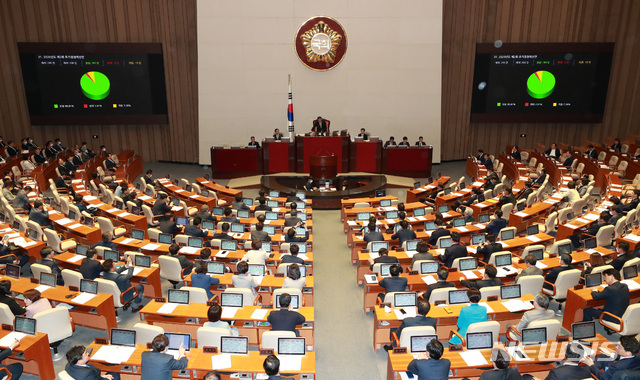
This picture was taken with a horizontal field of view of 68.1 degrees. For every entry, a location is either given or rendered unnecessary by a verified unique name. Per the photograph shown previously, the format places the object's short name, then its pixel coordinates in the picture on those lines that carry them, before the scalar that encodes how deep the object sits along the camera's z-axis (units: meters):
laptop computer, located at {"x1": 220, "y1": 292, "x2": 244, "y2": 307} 8.23
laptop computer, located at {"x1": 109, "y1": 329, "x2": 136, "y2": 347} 6.94
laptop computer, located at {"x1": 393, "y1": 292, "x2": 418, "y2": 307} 8.19
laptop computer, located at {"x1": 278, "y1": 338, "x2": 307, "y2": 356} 6.72
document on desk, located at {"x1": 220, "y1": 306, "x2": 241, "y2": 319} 7.84
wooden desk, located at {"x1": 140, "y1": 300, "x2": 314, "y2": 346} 7.89
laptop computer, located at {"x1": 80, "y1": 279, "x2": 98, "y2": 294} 8.77
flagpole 21.78
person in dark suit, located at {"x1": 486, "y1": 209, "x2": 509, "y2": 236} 12.38
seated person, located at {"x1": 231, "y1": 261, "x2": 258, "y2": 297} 8.86
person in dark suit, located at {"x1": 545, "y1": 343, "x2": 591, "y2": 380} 6.11
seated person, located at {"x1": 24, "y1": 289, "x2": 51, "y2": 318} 7.84
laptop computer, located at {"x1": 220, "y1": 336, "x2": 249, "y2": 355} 6.76
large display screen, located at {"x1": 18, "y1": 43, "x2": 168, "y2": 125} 21.83
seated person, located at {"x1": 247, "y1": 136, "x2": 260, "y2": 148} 21.20
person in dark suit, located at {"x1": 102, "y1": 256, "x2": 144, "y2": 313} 8.99
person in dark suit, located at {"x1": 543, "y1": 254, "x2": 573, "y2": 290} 9.23
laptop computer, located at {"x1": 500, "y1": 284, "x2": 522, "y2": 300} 8.43
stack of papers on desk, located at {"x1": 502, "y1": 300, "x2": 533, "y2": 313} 8.07
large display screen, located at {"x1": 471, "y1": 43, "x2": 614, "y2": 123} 22.48
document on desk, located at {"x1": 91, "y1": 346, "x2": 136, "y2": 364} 6.68
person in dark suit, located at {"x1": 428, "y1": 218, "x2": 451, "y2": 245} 11.69
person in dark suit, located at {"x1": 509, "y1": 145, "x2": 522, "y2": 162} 20.72
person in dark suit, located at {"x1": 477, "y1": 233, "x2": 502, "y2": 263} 10.58
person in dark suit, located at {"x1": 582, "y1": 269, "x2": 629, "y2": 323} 8.29
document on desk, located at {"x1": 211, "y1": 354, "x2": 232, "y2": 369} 6.52
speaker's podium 19.05
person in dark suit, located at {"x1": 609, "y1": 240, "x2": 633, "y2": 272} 9.78
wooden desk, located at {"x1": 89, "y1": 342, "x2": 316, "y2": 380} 6.45
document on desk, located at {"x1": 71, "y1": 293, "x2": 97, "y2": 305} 8.40
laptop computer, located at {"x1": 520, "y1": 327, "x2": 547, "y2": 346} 6.99
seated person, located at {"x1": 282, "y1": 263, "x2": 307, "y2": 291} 8.70
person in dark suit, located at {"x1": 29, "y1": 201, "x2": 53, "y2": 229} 12.51
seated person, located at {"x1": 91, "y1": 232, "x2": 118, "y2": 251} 10.56
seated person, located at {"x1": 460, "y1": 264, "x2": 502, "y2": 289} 8.71
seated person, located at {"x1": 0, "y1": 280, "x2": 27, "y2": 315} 7.92
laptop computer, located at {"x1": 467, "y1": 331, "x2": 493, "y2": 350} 6.88
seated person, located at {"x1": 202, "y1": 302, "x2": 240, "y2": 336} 7.14
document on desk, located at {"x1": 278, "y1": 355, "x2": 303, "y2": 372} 6.48
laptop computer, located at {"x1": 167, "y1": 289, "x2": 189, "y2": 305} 8.30
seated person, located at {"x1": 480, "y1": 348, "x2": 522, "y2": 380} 5.93
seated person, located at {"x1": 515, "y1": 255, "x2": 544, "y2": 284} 9.08
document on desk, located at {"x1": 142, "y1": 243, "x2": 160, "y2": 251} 10.96
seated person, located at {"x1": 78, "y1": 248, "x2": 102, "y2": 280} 9.45
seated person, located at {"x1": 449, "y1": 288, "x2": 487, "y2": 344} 7.42
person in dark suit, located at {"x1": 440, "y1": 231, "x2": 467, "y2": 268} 10.37
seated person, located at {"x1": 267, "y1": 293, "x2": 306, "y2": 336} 7.52
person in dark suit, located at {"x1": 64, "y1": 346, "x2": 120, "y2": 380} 6.05
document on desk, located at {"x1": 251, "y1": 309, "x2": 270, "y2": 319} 7.87
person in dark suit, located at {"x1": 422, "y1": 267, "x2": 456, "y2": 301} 8.53
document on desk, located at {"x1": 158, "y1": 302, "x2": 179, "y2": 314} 7.98
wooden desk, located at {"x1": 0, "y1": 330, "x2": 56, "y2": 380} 7.08
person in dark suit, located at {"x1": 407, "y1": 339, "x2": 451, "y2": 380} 6.12
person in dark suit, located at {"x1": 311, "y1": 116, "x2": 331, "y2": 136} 21.28
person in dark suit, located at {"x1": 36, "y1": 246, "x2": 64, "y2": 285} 9.59
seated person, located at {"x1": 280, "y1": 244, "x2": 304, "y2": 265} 10.02
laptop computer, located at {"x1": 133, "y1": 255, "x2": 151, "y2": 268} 10.04
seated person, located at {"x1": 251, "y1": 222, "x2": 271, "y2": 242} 11.58
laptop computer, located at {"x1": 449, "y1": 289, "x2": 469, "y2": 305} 8.29
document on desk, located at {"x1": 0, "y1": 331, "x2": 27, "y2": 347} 7.07
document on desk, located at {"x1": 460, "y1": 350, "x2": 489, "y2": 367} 6.61
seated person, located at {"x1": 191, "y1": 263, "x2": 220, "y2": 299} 8.97
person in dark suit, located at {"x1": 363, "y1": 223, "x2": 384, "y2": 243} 11.54
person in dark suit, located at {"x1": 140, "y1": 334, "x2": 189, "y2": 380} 6.20
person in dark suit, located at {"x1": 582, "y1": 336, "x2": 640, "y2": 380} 6.26
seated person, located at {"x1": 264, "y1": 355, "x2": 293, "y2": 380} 5.88
